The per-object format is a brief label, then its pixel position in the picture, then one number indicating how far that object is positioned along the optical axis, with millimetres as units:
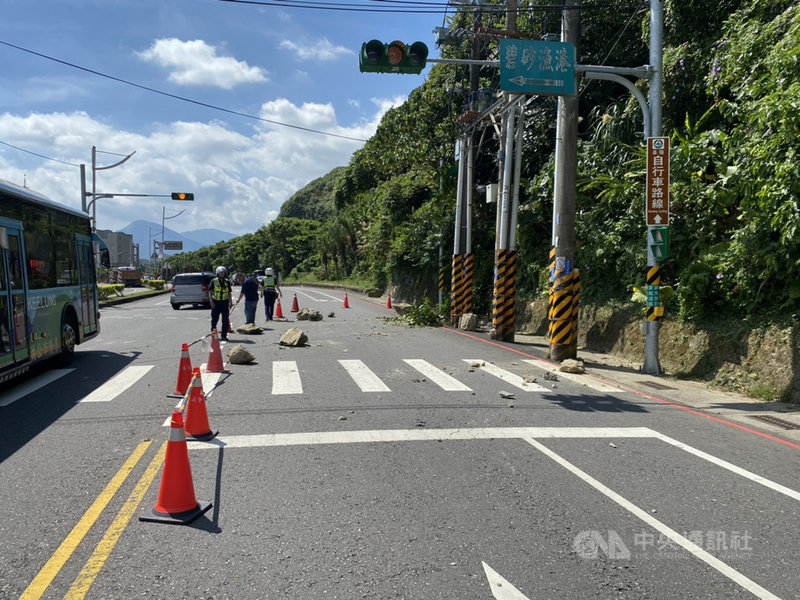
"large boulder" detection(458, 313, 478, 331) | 18562
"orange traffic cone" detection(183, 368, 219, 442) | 6062
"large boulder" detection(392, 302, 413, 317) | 24219
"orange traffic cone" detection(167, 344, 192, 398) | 8250
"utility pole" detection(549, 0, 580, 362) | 12234
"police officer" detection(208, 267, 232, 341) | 14328
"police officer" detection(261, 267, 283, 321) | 20078
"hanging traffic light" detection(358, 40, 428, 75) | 9320
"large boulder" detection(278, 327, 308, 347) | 13680
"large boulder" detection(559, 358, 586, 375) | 10781
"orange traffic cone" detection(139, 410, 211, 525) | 4289
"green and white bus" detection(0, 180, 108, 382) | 8570
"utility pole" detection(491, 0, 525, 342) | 15875
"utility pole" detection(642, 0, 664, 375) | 10633
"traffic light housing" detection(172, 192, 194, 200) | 33500
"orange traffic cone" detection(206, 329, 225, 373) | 10281
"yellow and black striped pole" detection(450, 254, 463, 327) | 20078
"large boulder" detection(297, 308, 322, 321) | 20922
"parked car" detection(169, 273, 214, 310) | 27312
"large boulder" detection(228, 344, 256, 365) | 11180
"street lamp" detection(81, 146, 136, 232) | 32531
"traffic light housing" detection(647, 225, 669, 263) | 10680
